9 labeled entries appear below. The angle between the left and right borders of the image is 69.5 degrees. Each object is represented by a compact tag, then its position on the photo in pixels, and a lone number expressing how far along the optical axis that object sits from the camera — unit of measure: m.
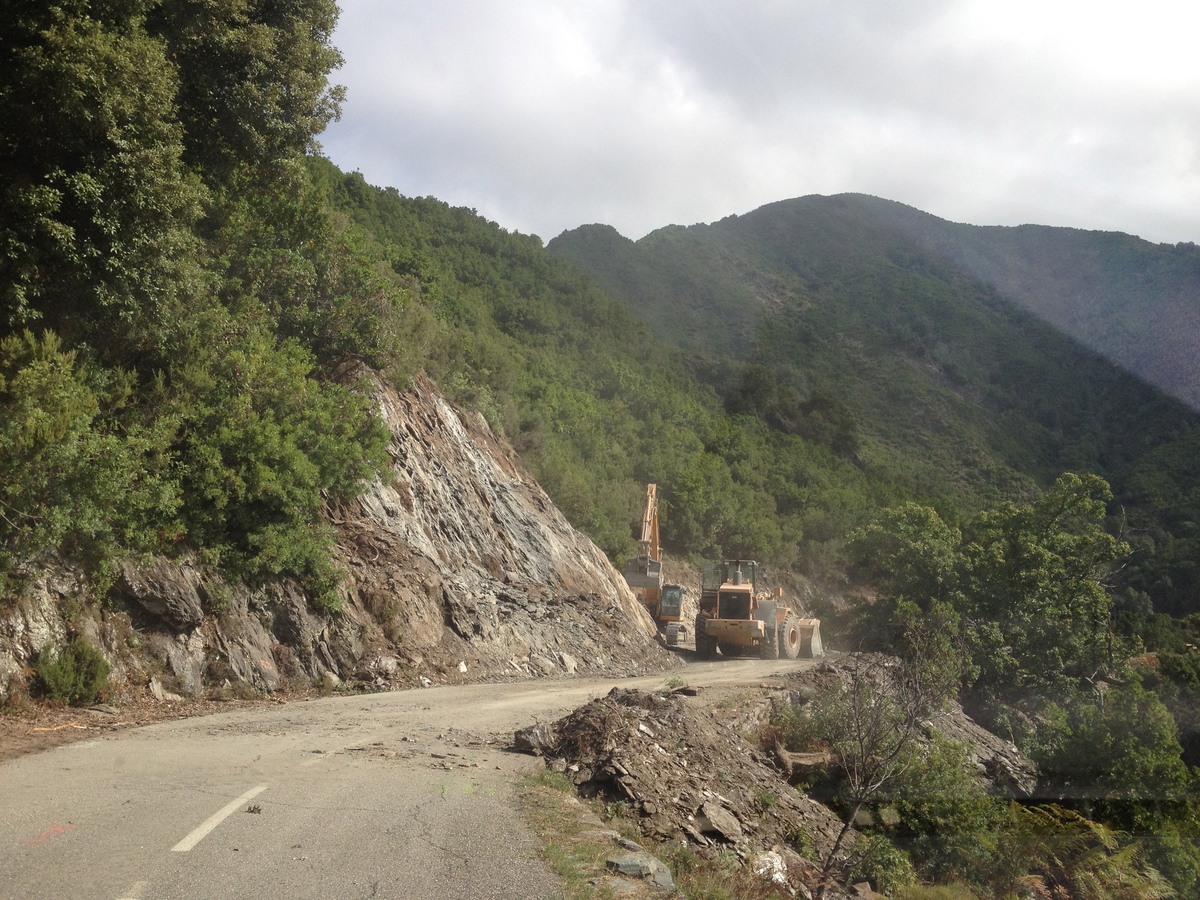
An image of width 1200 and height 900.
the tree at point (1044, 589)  23.03
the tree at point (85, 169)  12.57
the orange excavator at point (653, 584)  34.28
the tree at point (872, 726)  11.66
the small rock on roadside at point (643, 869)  6.61
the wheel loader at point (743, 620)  31.78
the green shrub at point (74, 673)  11.60
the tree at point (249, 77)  16.62
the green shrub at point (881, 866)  11.12
